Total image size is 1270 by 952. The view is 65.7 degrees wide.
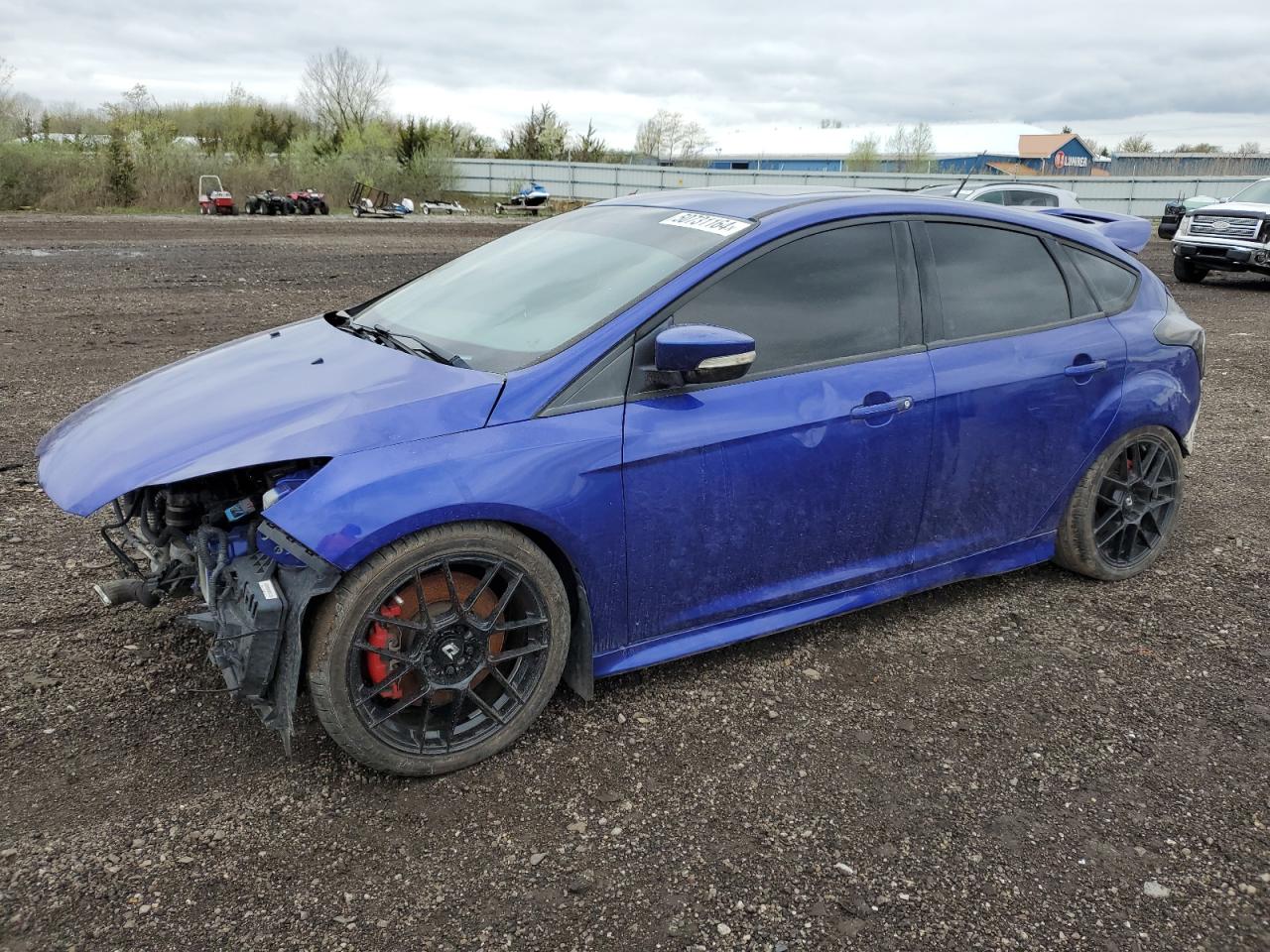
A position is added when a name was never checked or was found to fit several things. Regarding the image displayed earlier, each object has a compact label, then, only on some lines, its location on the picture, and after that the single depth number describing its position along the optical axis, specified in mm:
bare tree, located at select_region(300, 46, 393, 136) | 61656
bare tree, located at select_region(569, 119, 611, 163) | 49125
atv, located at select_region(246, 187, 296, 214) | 31328
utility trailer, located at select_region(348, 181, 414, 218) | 33384
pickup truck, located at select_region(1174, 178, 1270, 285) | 15898
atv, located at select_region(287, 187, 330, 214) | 32500
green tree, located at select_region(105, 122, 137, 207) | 31516
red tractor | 29859
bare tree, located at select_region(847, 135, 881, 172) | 64800
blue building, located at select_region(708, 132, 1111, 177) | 56625
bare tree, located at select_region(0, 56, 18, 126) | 35688
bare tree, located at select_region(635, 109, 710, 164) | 73438
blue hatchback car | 2730
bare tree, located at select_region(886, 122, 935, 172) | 65188
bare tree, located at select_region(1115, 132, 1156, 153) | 72875
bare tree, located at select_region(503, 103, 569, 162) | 48219
